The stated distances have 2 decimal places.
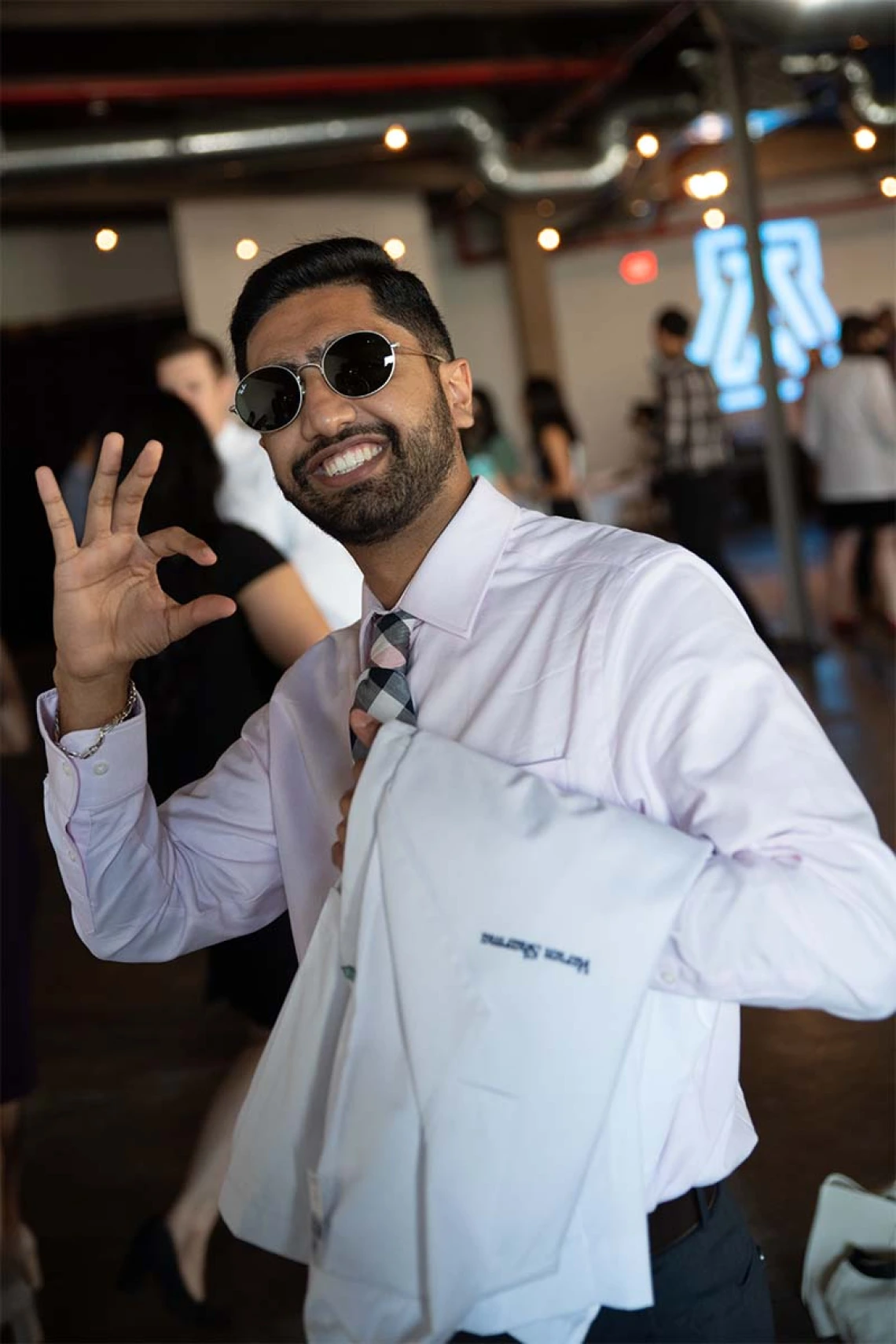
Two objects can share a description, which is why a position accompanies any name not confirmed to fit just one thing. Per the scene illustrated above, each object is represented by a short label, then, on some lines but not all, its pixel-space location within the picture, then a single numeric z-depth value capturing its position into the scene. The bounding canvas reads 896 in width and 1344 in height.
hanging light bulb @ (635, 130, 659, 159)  10.00
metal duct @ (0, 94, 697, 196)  8.58
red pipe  8.59
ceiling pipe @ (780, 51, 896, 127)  5.47
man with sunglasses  1.09
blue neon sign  7.38
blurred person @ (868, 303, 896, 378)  6.84
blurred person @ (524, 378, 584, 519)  5.75
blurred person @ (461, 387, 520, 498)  5.62
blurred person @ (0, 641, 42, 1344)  2.54
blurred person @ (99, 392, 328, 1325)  1.93
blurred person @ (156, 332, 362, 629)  2.25
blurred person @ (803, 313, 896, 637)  6.86
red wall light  12.24
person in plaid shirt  6.98
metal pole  7.22
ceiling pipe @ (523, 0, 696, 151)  8.45
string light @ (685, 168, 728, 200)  8.04
